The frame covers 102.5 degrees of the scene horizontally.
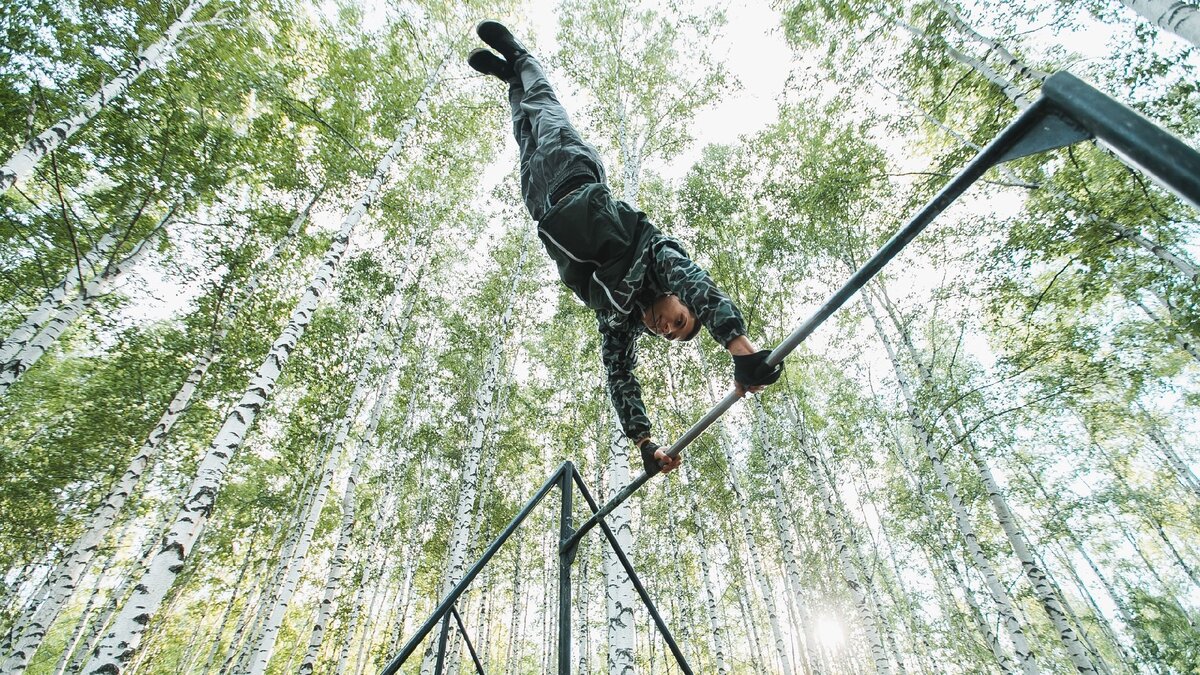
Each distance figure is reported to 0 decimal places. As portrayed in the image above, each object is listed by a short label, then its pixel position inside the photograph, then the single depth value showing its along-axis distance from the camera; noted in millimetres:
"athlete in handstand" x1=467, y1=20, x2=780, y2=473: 2084
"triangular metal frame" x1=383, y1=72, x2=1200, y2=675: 653
